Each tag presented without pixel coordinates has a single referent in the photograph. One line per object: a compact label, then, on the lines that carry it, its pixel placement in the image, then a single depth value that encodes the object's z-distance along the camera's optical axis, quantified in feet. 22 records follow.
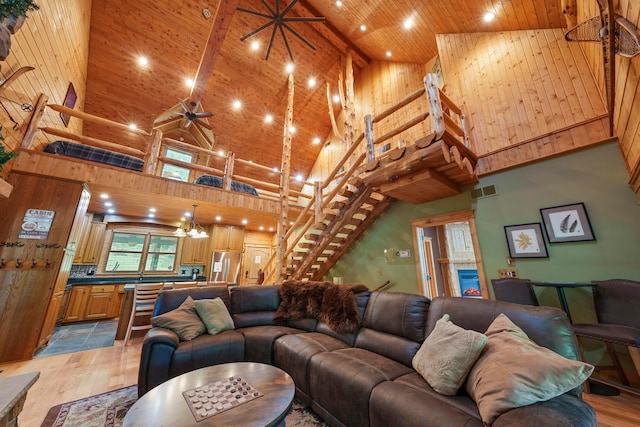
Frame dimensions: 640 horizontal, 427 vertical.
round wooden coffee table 4.00
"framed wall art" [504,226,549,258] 9.96
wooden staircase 13.67
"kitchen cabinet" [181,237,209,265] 22.94
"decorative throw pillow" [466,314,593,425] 3.54
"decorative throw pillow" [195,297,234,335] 9.19
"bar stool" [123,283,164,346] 12.76
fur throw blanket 8.72
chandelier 17.66
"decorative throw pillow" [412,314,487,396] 4.75
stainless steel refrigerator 23.25
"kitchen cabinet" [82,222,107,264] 18.90
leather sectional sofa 4.17
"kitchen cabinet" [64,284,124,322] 17.20
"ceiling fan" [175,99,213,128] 18.27
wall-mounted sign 10.70
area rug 6.31
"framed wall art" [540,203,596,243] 9.09
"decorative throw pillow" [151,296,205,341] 8.45
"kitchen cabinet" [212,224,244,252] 23.67
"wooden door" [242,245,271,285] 26.25
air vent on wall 11.48
